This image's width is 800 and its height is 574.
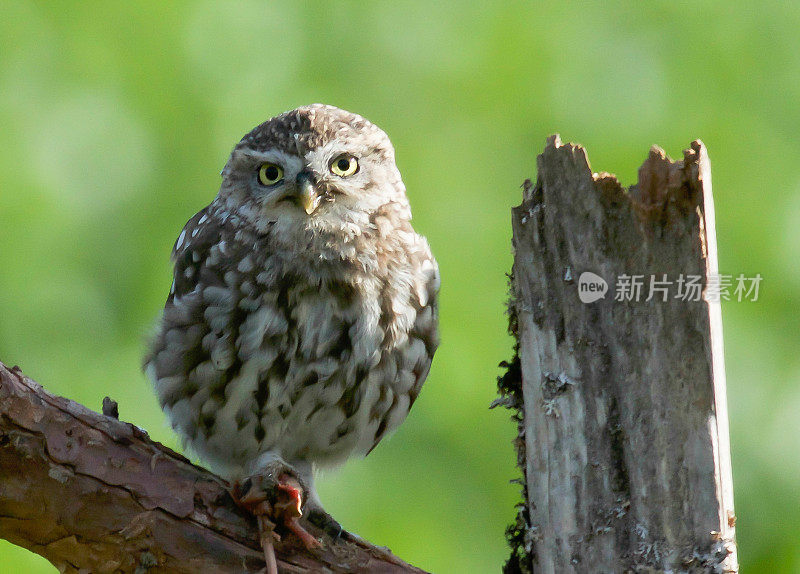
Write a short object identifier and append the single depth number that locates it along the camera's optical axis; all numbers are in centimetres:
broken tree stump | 432
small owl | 600
